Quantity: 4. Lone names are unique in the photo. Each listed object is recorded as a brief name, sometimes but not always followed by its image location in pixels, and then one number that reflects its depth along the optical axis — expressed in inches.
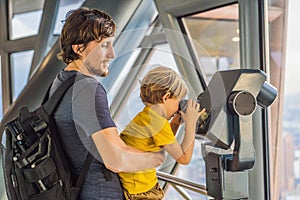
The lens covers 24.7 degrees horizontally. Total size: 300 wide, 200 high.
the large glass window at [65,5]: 201.9
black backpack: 102.0
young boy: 102.5
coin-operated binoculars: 104.5
